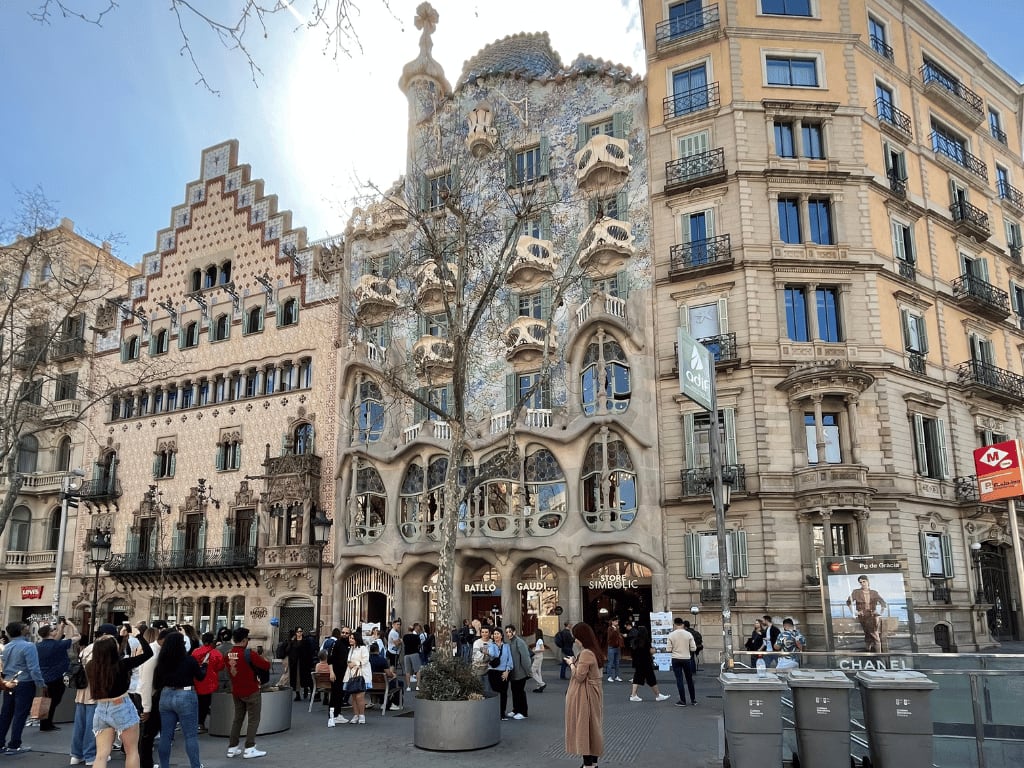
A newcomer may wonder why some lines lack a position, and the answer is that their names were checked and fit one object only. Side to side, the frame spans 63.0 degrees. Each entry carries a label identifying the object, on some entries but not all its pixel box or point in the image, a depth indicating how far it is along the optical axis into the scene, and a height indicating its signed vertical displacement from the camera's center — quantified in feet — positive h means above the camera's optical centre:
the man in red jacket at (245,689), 38.04 -5.29
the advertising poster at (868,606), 56.70 -2.83
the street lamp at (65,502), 103.43 +9.03
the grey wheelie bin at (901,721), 28.32 -5.28
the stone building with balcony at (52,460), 129.70 +17.93
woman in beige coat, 32.45 -5.36
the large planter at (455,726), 39.58 -7.39
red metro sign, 58.13 +6.46
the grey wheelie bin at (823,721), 29.25 -5.40
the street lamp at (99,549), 92.77 +2.46
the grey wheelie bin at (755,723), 29.07 -5.39
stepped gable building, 110.73 +21.41
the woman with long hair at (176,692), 33.19 -4.75
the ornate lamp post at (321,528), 76.60 +3.73
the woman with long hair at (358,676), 48.28 -6.09
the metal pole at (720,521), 47.65 +2.51
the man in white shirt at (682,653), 53.31 -5.49
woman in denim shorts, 30.12 -4.59
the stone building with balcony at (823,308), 83.35 +27.84
